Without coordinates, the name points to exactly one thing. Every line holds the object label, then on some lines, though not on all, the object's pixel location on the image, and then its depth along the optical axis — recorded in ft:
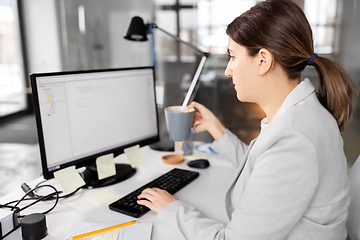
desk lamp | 4.85
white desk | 2.84
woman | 2.13
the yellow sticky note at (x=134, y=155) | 4.16
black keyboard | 3.05
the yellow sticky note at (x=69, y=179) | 3.36
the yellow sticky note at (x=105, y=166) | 3.82
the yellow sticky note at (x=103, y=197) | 3.34
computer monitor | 3.29
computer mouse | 4.34
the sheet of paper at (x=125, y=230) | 2.67
